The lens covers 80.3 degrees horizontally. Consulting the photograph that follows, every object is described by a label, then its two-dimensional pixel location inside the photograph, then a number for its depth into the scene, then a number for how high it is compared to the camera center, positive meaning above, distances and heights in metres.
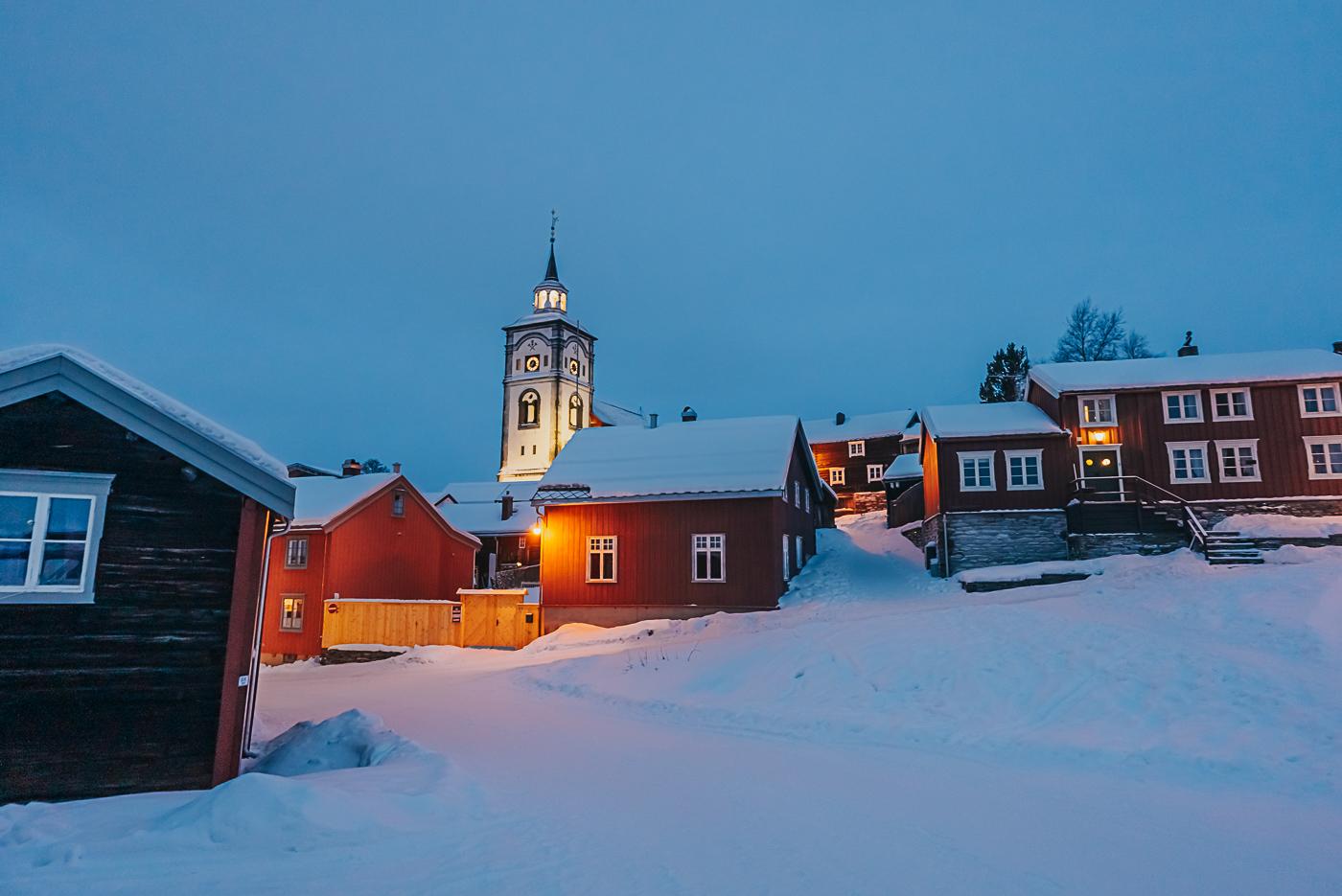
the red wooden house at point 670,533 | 26.88 +1.99
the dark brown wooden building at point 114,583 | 7.80 +0.05
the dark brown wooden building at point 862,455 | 59.19 +10.23
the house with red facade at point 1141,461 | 28.72 +4.91
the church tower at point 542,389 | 84.56 +21.67
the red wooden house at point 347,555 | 30.59 +1.39
